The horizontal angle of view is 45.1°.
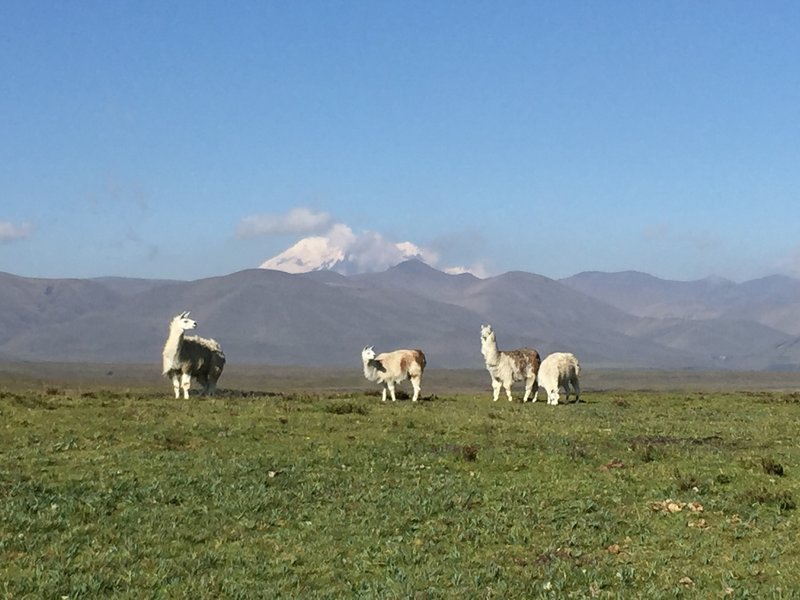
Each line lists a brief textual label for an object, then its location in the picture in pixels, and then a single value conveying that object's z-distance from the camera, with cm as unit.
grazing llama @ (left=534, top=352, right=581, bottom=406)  3547
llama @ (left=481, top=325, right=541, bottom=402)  3734
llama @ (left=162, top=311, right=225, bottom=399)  3375
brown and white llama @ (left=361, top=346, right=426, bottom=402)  3597
